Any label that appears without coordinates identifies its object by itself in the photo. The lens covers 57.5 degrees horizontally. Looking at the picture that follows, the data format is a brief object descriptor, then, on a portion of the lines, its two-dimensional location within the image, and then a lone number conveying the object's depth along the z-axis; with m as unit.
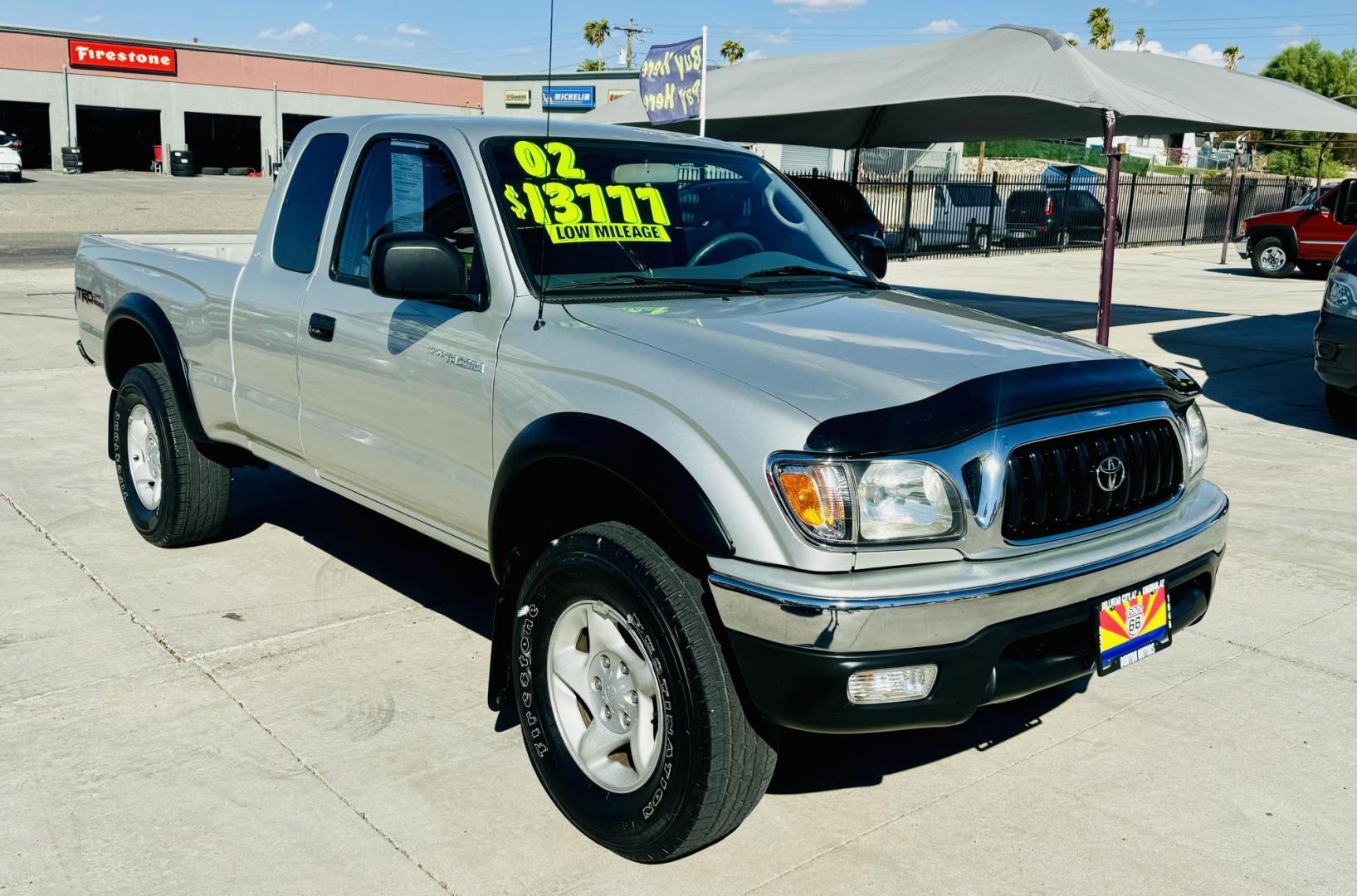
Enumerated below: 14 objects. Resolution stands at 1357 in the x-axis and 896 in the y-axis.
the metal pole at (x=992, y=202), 26.89
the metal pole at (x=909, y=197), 25.08
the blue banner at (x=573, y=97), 57.75
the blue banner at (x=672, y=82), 15.64
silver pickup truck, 2.76
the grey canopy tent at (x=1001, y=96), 11.16
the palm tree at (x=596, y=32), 92.12
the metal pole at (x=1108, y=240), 9.94
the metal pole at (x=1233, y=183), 24.66
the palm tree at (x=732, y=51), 83.44
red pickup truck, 21.19
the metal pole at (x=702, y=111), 14.63
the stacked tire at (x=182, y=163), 51.38
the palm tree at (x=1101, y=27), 83.56
